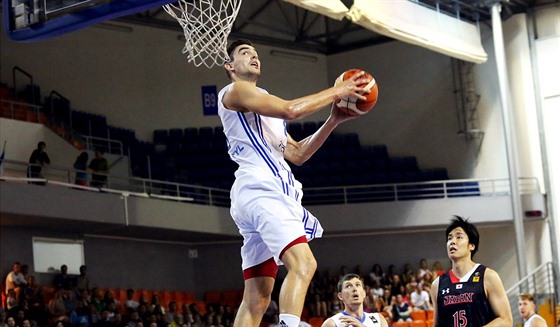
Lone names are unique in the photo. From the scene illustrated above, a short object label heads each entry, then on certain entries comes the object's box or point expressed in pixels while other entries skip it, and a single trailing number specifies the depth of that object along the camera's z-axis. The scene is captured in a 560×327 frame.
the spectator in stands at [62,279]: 18.50
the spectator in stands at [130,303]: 18.45
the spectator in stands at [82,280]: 18.89
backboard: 7.87
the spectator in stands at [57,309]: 16.62
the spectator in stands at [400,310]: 19.64
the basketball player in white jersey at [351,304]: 7.83
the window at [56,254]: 20.17
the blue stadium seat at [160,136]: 24.59
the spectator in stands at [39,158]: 18.50
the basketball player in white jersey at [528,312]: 10.04
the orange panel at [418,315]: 19.58
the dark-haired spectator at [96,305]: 16.91
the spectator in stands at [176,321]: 17.91
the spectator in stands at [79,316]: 16.50
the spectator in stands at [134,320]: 17.09
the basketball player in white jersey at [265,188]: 5.50
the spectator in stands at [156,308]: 18.05
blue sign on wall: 24.50
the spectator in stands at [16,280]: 17.25
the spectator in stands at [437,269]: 22.49
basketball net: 8.73
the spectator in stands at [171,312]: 18.09
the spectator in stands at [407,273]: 21.87
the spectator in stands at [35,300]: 16.20
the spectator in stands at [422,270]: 21.82
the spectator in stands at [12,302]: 15.66
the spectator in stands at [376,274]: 22.27
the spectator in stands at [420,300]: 20.20
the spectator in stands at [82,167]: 19.30
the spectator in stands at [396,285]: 21.52
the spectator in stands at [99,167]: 19.62
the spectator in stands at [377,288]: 20.69
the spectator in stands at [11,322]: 14.72
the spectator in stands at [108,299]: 17.86
